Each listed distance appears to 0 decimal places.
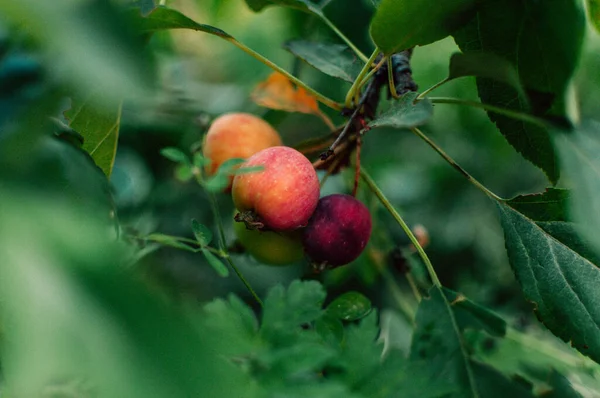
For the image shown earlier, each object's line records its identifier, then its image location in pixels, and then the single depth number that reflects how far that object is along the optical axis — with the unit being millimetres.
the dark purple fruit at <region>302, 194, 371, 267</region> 292
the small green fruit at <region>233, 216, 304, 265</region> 306
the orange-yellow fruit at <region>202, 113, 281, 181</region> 314
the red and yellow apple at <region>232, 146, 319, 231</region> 282
